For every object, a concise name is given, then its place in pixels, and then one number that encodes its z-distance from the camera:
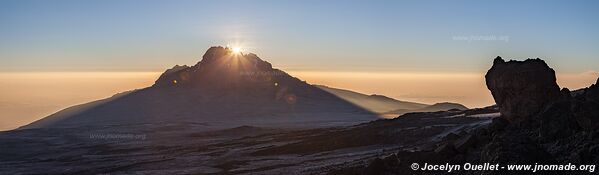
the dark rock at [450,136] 42.06
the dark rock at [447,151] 25.90
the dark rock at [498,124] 31.12
